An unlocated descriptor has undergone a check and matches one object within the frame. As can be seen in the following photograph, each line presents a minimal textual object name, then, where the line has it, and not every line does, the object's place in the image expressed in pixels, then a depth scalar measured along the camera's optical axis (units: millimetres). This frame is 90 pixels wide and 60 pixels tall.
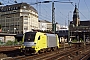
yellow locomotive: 26844
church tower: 171750
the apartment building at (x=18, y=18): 125375
